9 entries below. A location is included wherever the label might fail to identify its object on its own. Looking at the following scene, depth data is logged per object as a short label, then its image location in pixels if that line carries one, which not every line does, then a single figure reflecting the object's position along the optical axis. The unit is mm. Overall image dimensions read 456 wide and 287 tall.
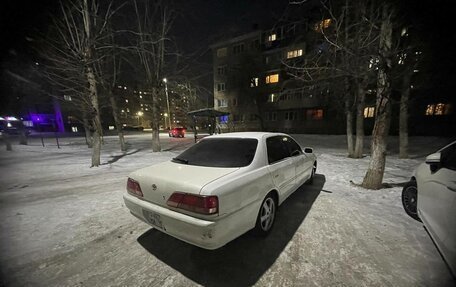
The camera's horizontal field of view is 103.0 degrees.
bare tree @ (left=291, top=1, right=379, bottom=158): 4906
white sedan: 1999
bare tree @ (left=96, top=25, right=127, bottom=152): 11137
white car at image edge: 1922
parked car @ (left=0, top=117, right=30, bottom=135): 18666
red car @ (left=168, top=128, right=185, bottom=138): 23625
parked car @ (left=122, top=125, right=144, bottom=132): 42569
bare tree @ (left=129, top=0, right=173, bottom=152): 10273
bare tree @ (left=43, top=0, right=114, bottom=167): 6454
